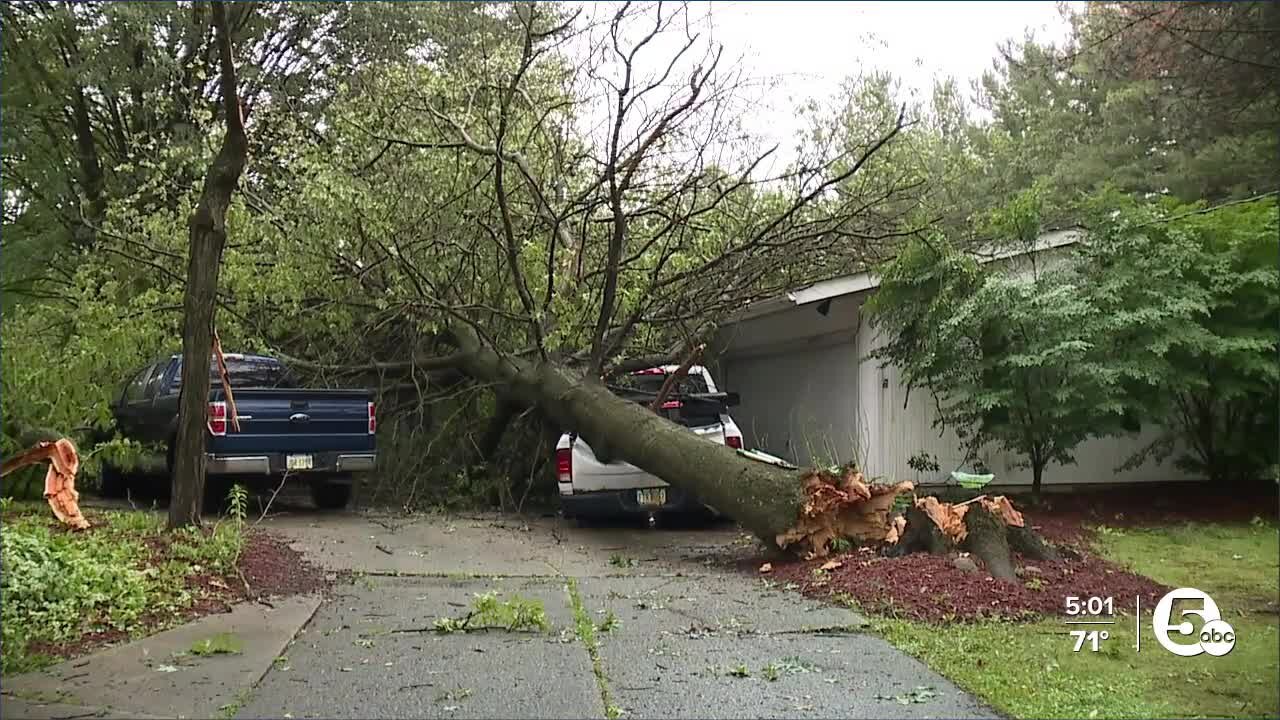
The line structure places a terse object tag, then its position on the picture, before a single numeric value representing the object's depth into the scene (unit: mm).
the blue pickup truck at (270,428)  11539
